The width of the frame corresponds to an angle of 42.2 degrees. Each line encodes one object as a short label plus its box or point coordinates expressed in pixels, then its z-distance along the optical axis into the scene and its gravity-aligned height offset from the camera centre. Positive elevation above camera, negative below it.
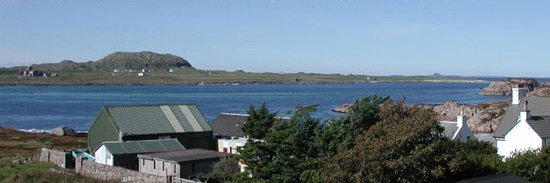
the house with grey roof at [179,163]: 35.06 -5.16
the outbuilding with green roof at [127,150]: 39.34 -5.01
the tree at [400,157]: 21.52 -2.91
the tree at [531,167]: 26.19 -3.84
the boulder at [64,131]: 68.31 -6.94
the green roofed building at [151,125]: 43.91 -4.11
